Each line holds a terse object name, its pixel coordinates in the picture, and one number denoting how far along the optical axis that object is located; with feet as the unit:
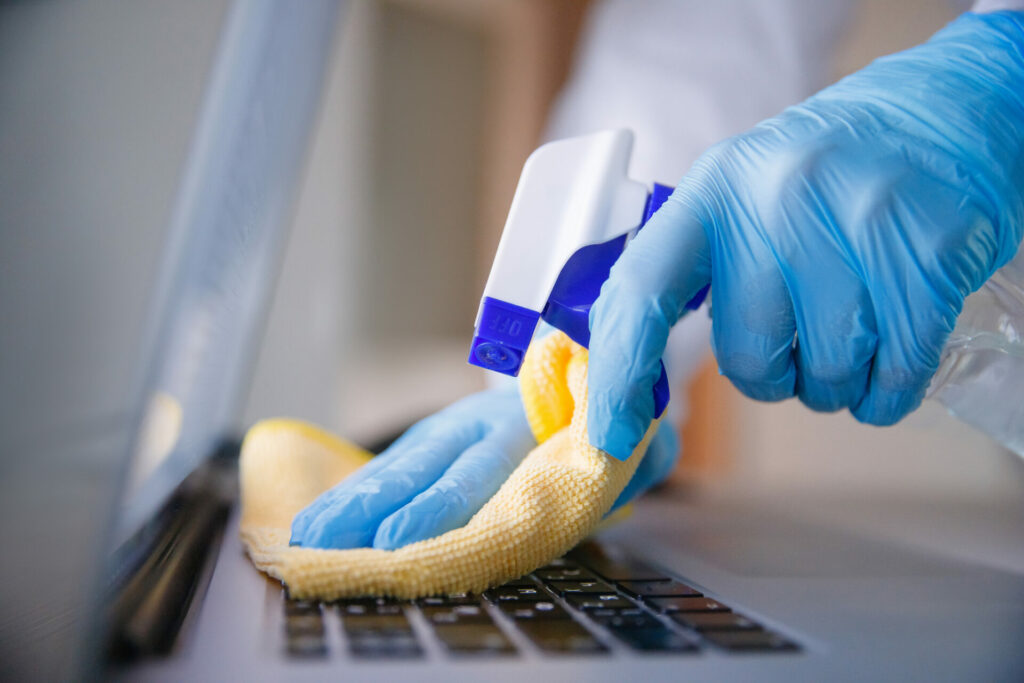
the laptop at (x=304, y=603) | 0.97
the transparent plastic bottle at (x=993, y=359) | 1.91
